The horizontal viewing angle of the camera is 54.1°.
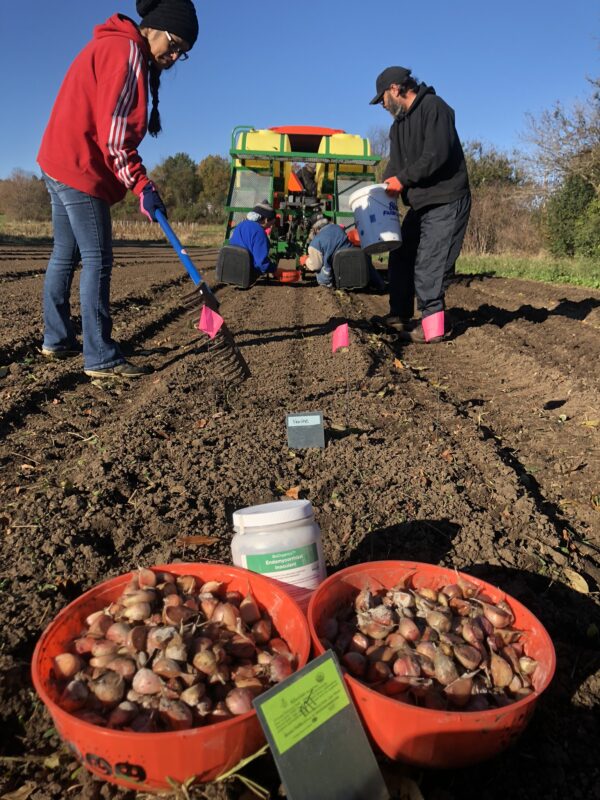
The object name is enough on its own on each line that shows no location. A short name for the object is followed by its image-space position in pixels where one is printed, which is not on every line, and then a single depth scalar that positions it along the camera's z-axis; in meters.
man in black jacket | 5.04
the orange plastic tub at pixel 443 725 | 1.18
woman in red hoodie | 3.37
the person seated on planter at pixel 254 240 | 7.78
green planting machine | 9.95
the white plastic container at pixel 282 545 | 1.62
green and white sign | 1.09
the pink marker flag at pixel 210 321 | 3.83
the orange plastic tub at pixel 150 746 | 1.10
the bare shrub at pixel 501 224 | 21.84
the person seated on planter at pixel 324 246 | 7.51
